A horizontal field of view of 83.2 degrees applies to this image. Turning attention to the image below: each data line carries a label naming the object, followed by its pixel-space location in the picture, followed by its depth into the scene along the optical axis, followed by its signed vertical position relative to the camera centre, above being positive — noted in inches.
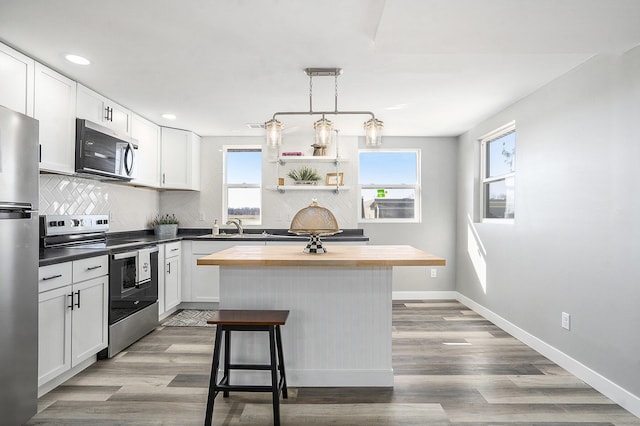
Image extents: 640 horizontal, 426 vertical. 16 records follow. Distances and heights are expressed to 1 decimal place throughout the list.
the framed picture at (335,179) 199.5 +19.5
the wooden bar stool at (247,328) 78.8 -25.9
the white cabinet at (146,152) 162.3 +28.7
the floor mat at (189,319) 157.2 -48.6
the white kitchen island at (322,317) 98.5 -28.3
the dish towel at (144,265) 136.3 -20.6
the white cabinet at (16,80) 95.0 +35.8
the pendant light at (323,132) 101.7 +23.4
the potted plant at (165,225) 188.2 -6.7
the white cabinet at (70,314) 91.3 -28.8
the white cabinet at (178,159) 186.5 +28.3
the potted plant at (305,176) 201.0 +21.2
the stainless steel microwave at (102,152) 122.1 +21.9
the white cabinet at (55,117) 107.3 +29.4
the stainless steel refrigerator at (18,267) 76.2 -12.5
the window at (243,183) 208.7 +17.4
